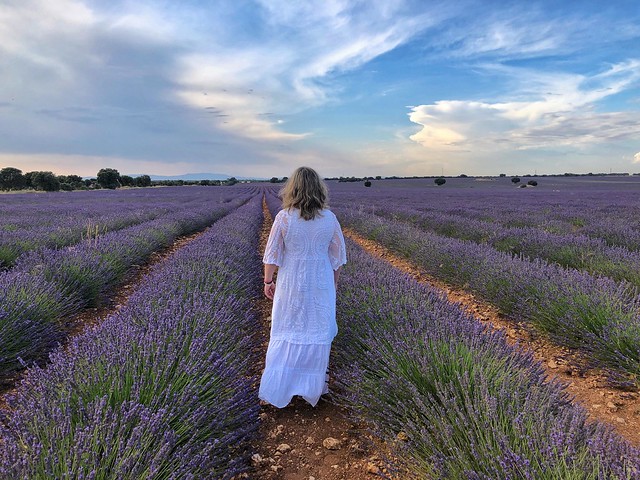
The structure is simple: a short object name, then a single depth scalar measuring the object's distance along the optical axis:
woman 2.40
